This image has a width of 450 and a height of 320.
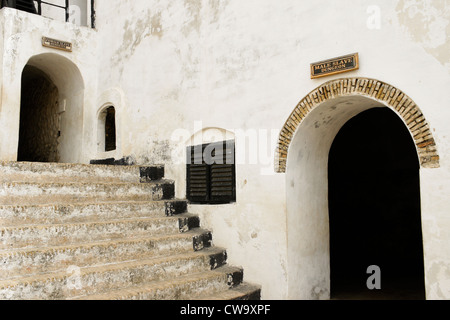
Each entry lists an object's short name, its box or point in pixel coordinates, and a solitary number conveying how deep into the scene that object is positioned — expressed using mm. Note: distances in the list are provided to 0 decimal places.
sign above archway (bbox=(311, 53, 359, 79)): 4484
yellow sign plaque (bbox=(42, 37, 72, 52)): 8391
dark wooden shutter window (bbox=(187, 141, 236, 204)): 5902
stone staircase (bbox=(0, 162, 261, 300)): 4273
